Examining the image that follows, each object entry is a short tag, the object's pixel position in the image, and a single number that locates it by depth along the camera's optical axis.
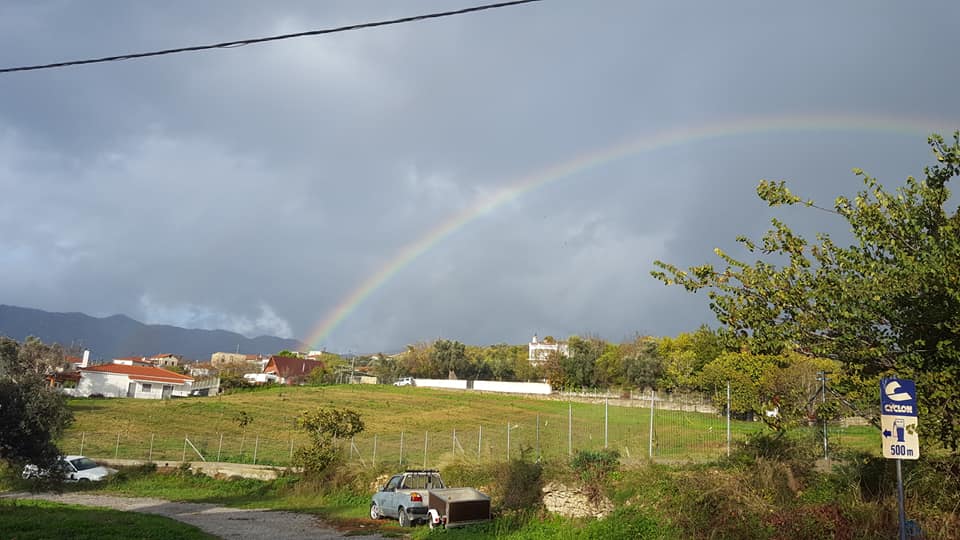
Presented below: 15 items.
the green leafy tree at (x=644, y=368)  81.00
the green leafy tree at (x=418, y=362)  113.75
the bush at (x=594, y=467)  16.31
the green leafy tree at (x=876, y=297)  9.77
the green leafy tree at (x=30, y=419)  16.55
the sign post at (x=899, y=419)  8.43
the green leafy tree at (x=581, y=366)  91.31
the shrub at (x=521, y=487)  17.52
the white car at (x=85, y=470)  28.92
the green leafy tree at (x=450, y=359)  110.31
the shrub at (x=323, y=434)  26.12
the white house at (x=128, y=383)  85.19
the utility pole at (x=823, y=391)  11.28
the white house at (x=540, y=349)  116.69
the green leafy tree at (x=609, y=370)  88.22
